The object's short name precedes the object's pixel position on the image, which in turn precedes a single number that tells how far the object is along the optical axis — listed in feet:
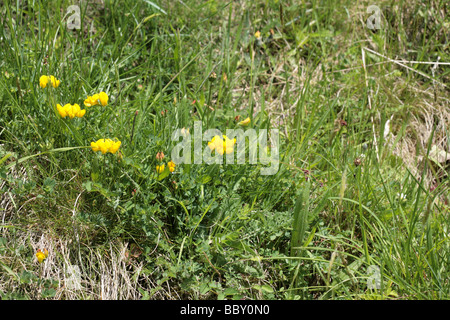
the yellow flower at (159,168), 6.28
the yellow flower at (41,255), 6.18
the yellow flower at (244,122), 6.56
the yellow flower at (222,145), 6.32
